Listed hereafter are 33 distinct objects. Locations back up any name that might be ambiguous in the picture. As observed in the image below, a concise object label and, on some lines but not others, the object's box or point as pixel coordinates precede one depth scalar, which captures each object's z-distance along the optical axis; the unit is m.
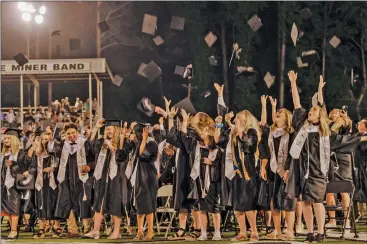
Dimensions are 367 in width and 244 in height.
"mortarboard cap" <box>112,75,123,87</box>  23.81
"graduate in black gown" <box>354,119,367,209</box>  13.50
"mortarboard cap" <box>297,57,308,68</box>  25.18
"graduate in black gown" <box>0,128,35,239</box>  12.58
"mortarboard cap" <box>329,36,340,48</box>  25.35
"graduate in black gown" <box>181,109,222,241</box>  11.03
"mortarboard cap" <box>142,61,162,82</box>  19.53
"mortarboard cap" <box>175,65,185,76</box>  19.53
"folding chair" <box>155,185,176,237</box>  11.68
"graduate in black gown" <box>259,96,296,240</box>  10.33
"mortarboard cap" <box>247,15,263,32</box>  19.77
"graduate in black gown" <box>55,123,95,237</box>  12.13
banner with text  19.96
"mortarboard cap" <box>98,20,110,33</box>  22.00
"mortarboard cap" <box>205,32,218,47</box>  23.69
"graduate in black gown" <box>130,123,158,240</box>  11.23
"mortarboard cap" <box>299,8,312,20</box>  21.02
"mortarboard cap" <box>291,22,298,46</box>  17.09
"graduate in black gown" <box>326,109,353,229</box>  11.77
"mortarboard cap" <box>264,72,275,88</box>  23.38
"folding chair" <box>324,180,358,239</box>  10.28
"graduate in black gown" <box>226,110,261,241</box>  10.75
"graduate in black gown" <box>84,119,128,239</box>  11.70
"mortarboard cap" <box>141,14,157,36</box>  20.81
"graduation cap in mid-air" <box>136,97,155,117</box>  23.45
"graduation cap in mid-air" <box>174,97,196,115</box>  13.48
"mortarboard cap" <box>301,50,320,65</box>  28.17
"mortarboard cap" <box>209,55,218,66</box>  27.06
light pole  20.14
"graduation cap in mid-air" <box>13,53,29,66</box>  18.65
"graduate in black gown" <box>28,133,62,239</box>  12.30
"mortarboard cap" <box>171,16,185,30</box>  23.39
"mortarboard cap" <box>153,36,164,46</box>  25.86
